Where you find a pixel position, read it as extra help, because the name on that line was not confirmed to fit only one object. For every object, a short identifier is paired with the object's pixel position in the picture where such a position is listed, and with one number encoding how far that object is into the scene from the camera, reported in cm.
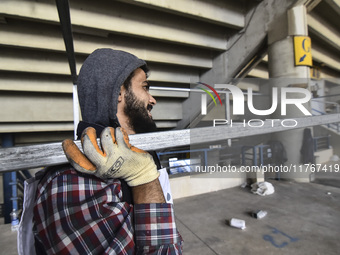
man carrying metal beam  73
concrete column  443
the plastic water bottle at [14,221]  319
